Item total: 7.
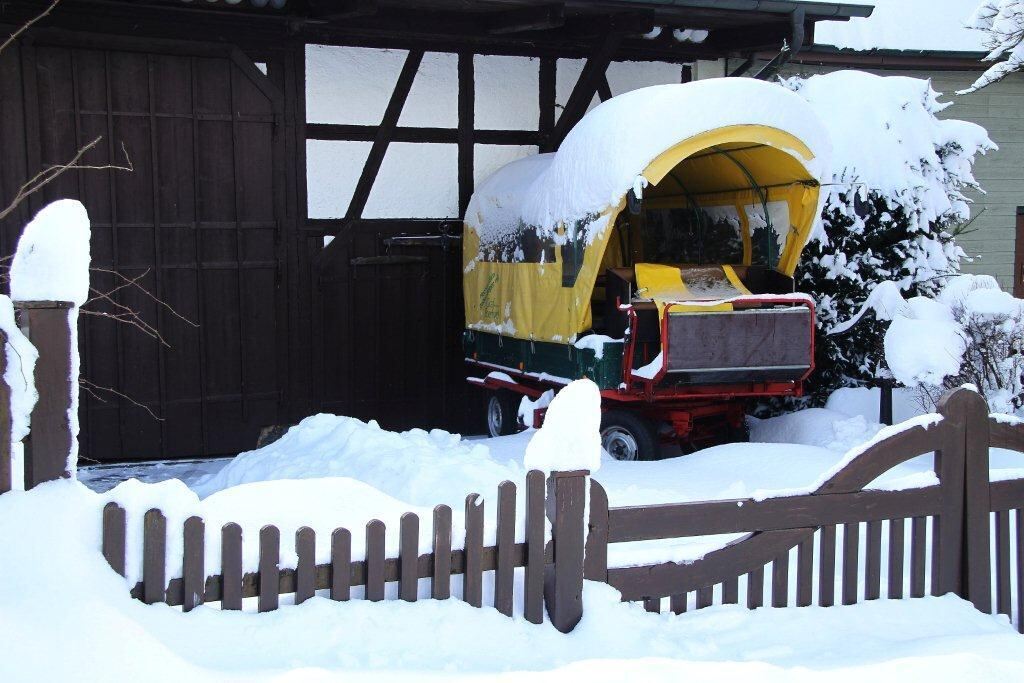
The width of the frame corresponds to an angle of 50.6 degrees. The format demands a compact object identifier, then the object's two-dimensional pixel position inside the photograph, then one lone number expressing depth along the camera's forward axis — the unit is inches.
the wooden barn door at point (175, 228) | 341.7
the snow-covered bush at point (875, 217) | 363.6
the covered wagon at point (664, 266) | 297.4
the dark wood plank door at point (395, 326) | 391.5
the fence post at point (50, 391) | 136.6
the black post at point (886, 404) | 325.4
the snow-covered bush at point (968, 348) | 295.0
